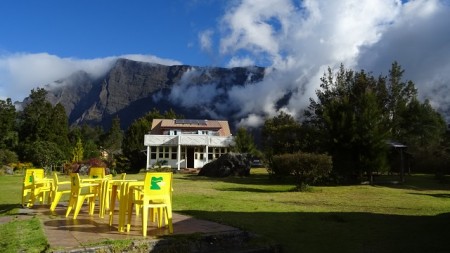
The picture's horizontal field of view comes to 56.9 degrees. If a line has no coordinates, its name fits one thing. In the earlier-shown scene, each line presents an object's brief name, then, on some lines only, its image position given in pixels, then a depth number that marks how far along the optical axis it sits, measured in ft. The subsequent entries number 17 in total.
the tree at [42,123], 165.17
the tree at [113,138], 244.22
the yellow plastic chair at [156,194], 20.29
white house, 138.21
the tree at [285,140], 83.82
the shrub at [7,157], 122.95
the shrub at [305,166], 61.31
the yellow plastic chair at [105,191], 26.22
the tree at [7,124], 150.21
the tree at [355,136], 74.64
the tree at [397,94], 129.80
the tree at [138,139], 150.82
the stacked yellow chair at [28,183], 33.04
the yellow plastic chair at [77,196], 25.66
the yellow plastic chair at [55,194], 29.09
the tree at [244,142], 162.79
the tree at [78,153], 142.93
